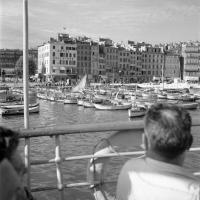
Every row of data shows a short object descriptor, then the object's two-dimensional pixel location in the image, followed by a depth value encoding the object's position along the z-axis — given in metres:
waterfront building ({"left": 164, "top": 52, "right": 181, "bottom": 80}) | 118.44
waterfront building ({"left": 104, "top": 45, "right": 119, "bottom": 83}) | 108.26
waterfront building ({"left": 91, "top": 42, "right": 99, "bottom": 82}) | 103.44
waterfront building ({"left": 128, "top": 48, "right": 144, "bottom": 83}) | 113.91
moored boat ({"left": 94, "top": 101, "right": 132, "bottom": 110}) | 47.19
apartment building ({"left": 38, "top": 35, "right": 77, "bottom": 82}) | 99.12
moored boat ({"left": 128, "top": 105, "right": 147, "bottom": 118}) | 40.50
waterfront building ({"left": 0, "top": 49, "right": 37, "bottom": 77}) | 124.57
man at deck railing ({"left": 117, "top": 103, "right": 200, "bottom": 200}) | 1.70
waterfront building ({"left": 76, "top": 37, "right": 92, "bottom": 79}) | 102.25
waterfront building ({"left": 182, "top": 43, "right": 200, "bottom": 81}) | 115.25
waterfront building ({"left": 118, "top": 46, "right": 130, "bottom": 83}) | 111.19
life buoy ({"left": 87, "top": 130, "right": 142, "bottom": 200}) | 2.67
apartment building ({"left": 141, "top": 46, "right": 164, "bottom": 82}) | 117.06
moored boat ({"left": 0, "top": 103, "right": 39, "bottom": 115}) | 40.41
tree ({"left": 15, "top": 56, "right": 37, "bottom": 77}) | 104.94
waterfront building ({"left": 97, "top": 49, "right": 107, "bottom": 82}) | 105.86
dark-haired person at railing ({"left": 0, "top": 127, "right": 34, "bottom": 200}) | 1.67
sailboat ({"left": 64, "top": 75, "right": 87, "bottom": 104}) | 55.22
